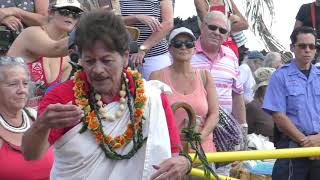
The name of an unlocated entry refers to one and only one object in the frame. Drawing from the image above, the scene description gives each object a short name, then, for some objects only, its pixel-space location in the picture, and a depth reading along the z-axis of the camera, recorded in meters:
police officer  6.44
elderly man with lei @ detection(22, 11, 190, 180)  3.48
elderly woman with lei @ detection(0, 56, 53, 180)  4.73
